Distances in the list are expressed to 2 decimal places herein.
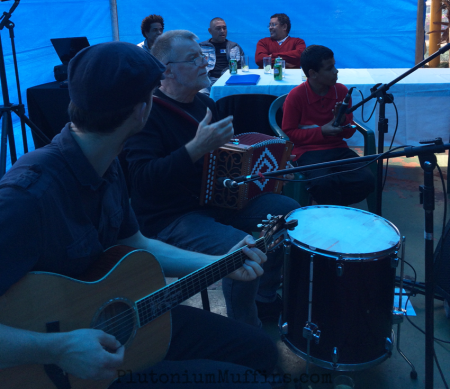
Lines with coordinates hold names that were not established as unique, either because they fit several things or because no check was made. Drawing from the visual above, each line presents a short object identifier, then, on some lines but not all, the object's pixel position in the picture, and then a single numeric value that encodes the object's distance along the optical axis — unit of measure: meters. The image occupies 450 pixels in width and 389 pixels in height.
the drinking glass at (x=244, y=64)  5.34
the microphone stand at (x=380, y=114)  2.47
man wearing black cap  1.09
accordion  2.03
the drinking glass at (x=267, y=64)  4.91
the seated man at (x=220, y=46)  6.29
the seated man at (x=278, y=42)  6.41
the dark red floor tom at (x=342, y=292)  1.77
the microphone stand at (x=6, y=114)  3.11
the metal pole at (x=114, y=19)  7.34
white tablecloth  4.23
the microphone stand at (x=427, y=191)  1.46
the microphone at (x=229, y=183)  1.61
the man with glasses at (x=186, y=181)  1.96
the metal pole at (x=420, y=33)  6.91
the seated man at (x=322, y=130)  3.30
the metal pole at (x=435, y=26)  8.58
